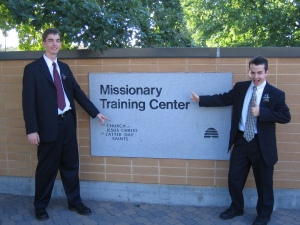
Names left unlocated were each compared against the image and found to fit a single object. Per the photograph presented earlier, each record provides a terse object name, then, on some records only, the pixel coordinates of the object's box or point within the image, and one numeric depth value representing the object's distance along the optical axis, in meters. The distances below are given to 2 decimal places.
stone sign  4.30
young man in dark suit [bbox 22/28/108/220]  3.87
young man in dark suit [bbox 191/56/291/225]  3.69
